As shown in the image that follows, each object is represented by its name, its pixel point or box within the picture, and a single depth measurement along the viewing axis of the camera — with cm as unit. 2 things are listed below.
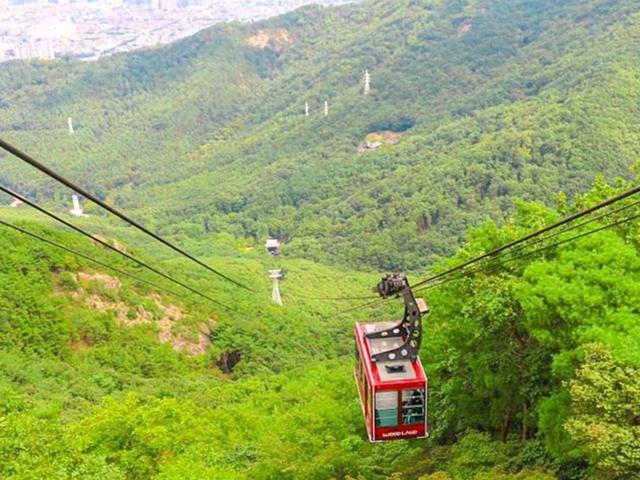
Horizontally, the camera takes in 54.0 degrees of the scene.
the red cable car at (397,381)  1465
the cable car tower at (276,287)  7894
